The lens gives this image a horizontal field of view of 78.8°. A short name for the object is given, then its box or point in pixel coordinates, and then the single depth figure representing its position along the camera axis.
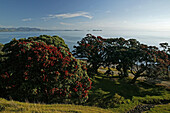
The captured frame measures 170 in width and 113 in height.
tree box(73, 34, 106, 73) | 24.33
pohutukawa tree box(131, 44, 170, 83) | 21.39
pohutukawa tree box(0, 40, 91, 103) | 10.85
